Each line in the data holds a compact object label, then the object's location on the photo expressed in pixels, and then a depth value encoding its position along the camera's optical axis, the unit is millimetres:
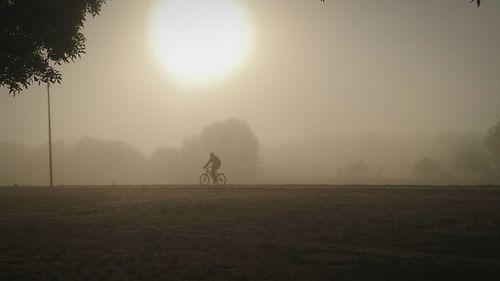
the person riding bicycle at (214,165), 35872
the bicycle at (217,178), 36250
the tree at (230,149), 108562
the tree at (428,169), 99812
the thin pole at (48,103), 54312
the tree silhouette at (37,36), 17377
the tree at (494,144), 86000
